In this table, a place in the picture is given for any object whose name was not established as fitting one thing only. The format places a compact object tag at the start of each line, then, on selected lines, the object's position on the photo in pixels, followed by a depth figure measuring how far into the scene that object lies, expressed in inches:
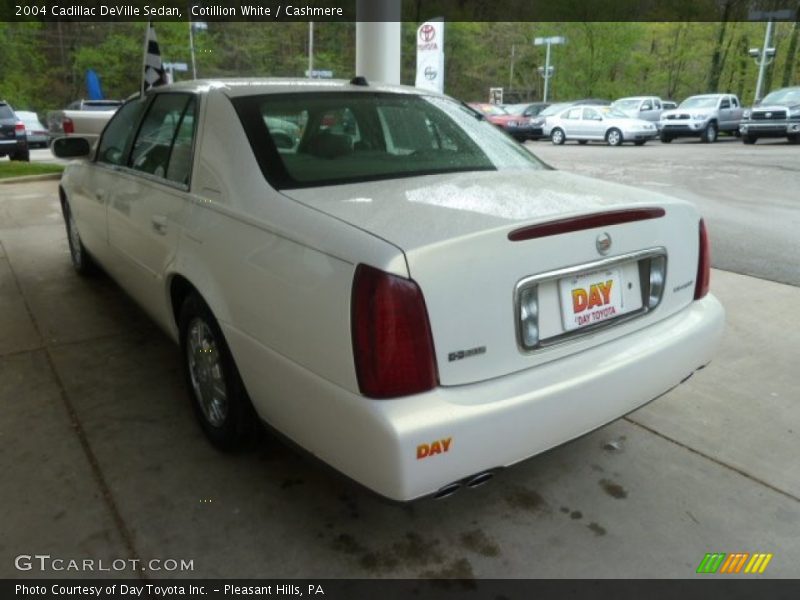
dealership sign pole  553.3
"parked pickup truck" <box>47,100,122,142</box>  657.6
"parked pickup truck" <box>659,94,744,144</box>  932.0
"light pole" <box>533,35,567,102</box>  1585.9
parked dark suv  651.5
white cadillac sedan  75.8
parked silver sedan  901.2
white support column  328.2
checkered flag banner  367.6
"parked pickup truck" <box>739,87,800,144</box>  828.0
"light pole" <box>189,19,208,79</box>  1544.4
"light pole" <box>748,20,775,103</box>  1288.1
